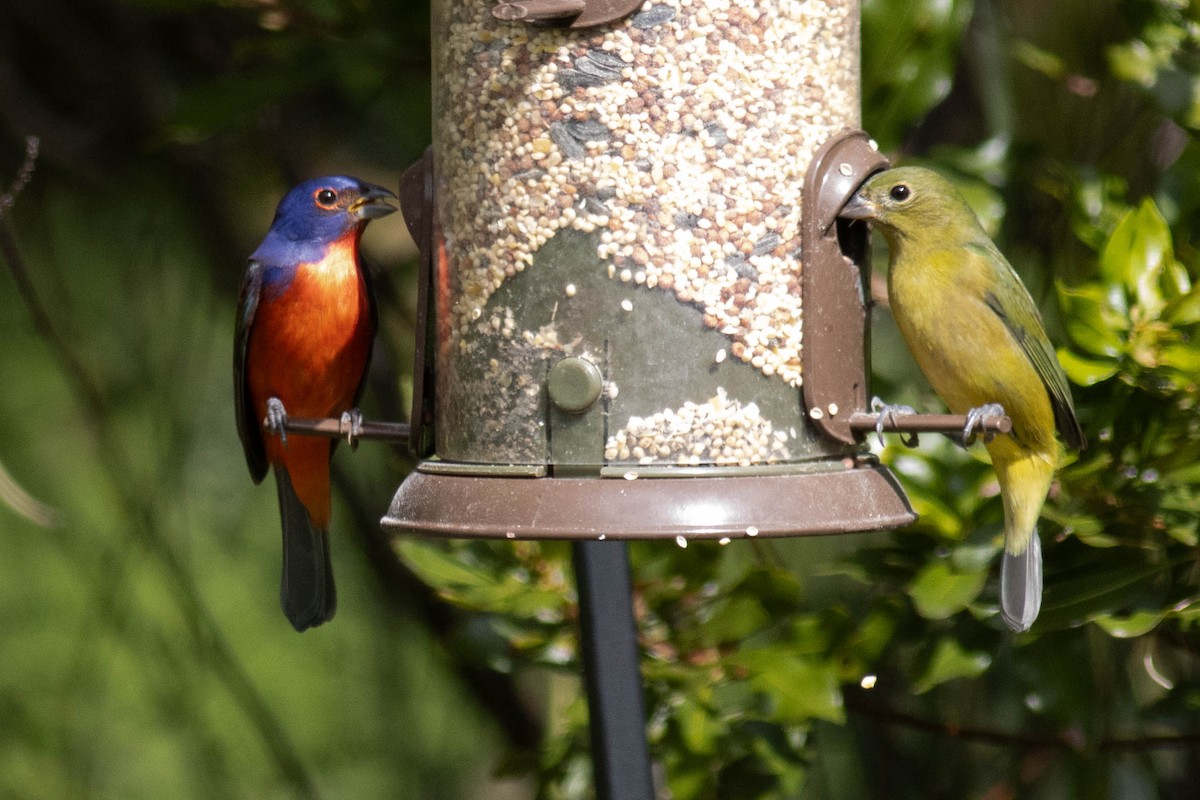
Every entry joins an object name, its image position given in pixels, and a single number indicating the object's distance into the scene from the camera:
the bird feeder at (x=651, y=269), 5.86
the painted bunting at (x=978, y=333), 6.57
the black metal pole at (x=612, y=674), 6.01
